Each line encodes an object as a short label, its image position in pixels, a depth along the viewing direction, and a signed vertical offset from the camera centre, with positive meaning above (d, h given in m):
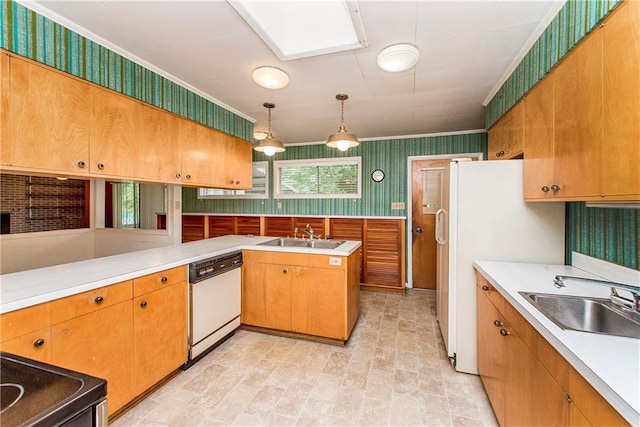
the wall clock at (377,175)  4.55 +0.64
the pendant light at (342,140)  2.60 +0.71
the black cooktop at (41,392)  0.57 -0.43
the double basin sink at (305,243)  3.08 -0.36
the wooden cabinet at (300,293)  2.57 -0.81
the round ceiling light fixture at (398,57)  1.93 +1.16
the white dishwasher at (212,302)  2.24 -0.83
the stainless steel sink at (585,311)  1.20 -0.47
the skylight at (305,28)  1.78 +1.32
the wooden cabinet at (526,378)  0.83 -0.69
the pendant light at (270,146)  2.82 +0.71
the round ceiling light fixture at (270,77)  2.19 +1.14
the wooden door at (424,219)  4.30 -0.11
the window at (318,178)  4.75 +0.64
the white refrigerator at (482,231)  2.05 -0.15
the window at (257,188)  5.29 +0.49
